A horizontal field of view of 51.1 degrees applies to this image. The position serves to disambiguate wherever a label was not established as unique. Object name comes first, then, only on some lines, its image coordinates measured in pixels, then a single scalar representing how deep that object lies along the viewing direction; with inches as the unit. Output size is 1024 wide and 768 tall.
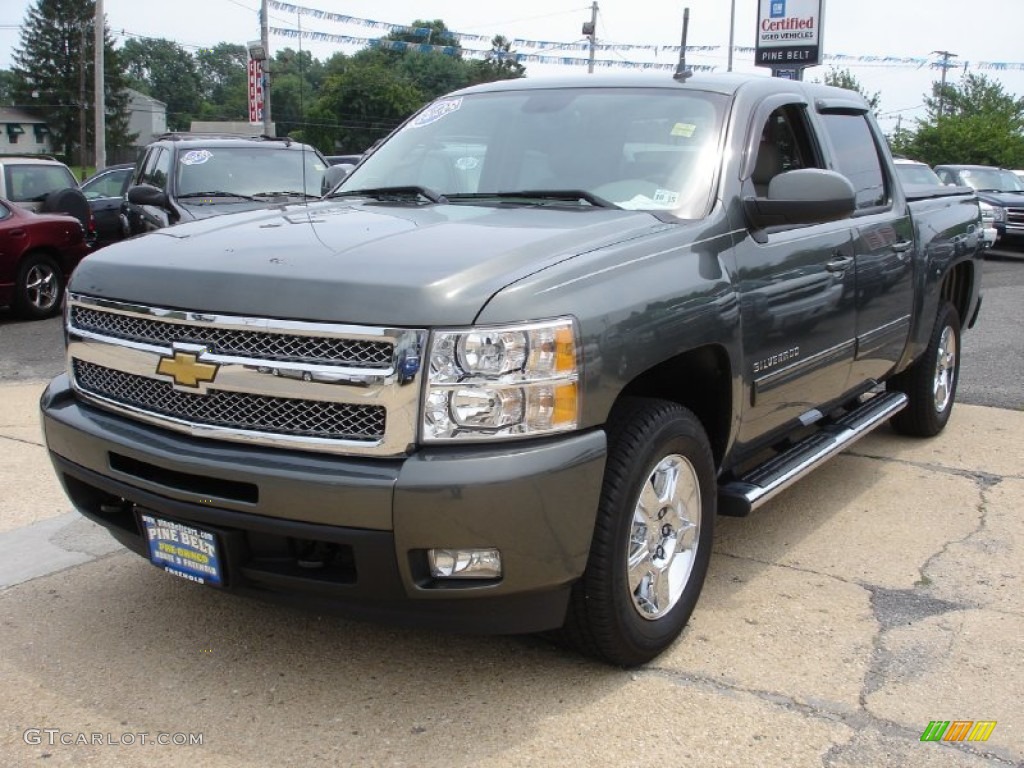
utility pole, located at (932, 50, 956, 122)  1769.7
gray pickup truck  109.3
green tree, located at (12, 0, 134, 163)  3221.0
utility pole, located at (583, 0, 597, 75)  1448.8
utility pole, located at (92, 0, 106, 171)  1210.1
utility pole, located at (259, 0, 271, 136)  1187.3
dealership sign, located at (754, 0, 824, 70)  612.4
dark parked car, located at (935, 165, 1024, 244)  751.7
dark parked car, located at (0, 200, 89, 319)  433.4
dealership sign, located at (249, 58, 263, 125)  1328.2
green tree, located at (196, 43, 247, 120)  4820.4
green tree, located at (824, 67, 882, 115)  1836.9
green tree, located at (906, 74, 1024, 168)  1428.4
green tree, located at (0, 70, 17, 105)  3361.2
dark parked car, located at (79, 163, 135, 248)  658.8
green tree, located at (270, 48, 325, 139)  3440.2
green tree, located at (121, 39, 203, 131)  4899.1
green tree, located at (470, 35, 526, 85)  3132.4
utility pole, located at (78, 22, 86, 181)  2973.9
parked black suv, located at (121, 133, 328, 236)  388.5
